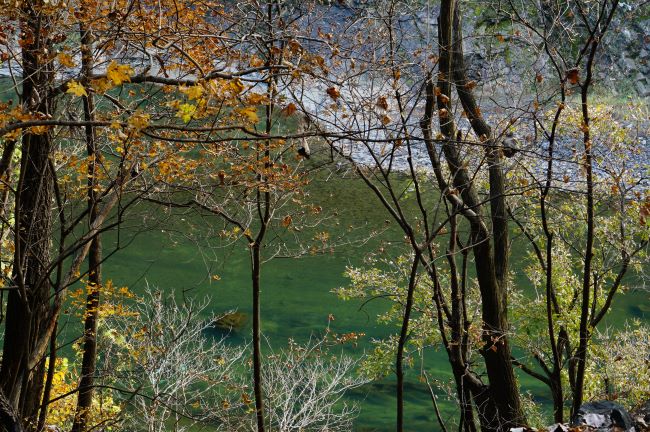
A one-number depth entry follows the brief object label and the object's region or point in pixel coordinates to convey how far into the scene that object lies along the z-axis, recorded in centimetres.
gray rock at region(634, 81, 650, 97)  4513
